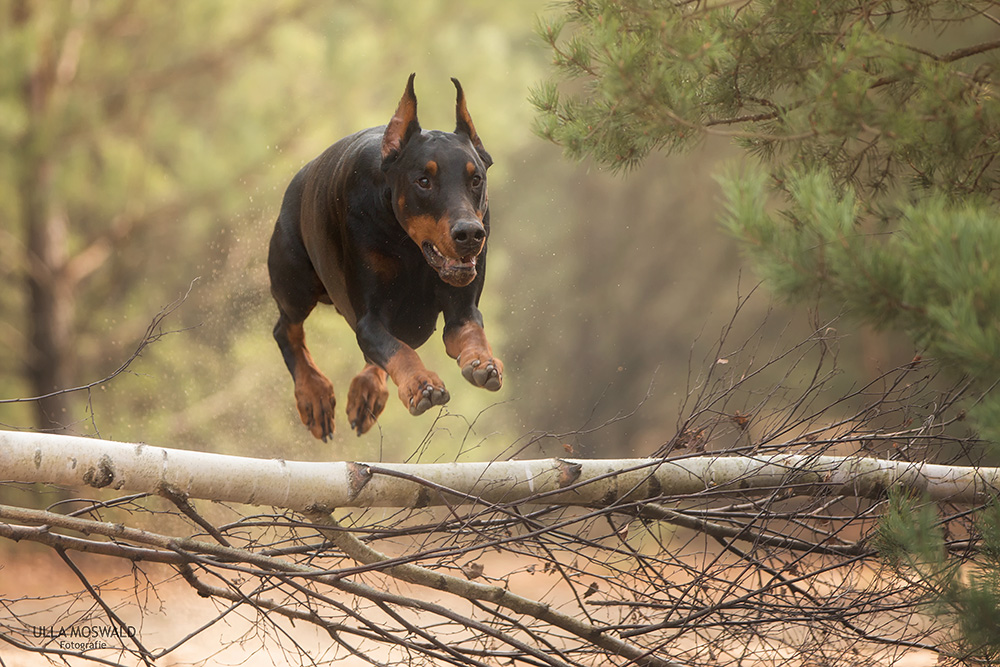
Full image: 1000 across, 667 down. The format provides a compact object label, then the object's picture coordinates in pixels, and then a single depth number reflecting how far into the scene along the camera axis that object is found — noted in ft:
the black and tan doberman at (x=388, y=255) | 20.89
